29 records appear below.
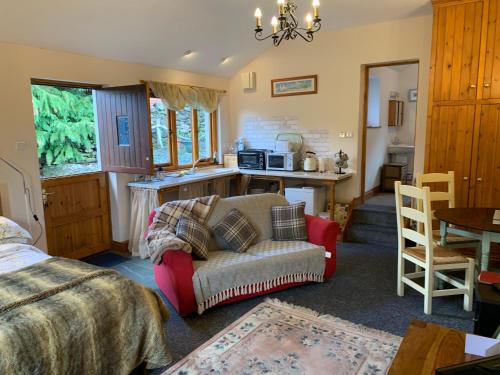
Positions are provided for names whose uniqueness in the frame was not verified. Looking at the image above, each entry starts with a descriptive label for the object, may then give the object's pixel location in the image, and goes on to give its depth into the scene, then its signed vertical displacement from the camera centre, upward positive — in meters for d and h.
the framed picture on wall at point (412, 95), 6.88 +0.72
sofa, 2.89 -1.05
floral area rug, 2.27 -1.41
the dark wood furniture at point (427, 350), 1.49 -0.93
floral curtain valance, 4.76 +0.57
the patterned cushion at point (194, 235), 3.13 -0.84
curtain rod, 4.59 +0.73
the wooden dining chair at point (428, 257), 2.87 -1.00
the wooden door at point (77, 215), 4.05 -0.88
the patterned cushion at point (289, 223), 3.65 -0.86
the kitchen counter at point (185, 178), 4.32 -0.53
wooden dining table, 2.69 -0.68
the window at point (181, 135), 5.02 +0.03
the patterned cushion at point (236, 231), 3.40 -0.88
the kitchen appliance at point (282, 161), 5.28 -0.37
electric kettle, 5.22 -0.41
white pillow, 2.97 -0.77
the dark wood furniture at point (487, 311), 1.58 -0.77
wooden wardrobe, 3.72 +0.36
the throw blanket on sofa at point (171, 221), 2.89 -0.76
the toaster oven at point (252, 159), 5.52 -0.34
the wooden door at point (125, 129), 4.09 +0.10
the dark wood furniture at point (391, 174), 6.20 -0.67
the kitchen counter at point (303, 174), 4.81 -0.53
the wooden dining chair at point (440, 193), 3.39 -0.55
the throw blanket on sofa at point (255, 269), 2.95 -1.12
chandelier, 2.55 +0.85
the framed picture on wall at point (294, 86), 5.38 +0.74
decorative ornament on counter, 5.03 -0.34
